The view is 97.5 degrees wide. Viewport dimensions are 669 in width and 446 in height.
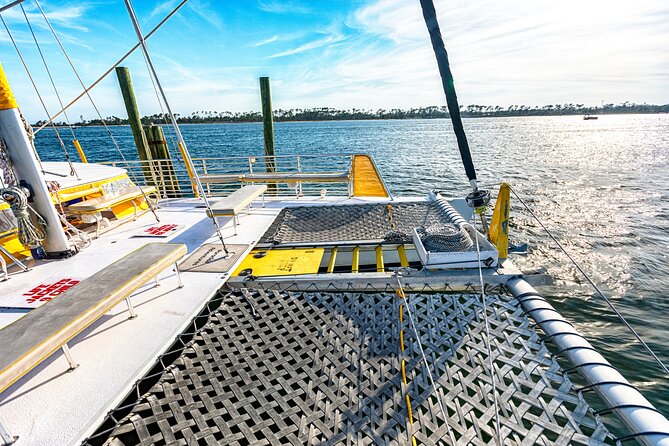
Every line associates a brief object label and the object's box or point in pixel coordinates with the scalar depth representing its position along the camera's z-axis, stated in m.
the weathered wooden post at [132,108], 10.55
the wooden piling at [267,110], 12.03
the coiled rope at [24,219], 3.65
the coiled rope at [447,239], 4.19
